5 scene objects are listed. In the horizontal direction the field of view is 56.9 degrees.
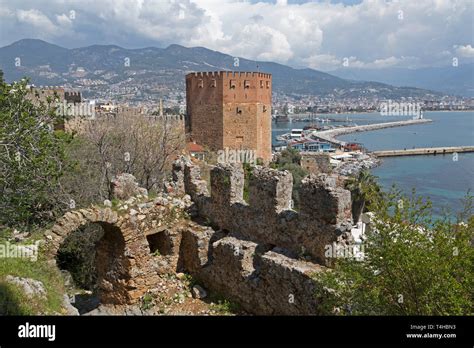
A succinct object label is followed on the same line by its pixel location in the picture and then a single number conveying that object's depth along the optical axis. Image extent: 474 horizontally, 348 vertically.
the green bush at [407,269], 5.97
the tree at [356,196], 26.34
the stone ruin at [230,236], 8.66
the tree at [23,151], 10.17
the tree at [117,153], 17.02
